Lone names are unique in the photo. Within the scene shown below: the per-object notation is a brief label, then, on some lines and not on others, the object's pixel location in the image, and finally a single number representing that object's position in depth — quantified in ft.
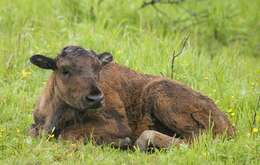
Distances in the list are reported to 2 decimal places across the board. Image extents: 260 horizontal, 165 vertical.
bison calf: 62.34
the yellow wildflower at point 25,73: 79.36
